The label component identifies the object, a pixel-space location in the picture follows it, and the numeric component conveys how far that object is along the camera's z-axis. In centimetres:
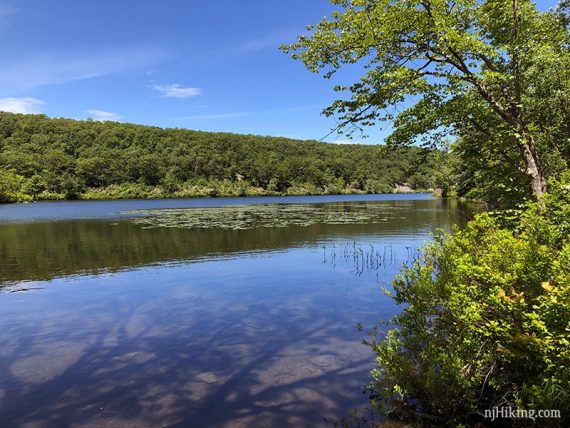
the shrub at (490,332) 529
